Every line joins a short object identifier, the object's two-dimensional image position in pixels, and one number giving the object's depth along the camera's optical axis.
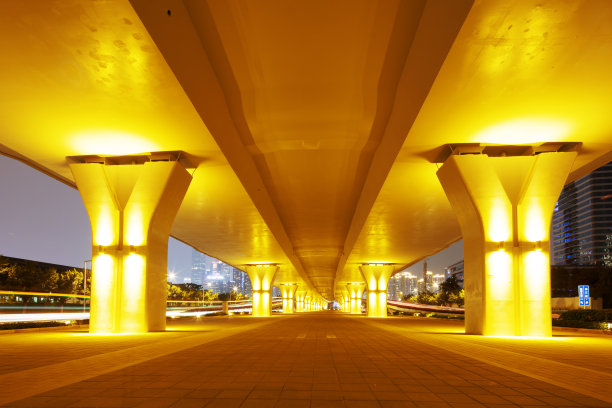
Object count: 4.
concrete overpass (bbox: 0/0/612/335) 9.61
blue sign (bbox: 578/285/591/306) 29.70
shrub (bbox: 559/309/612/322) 22.59
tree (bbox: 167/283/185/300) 115.79
